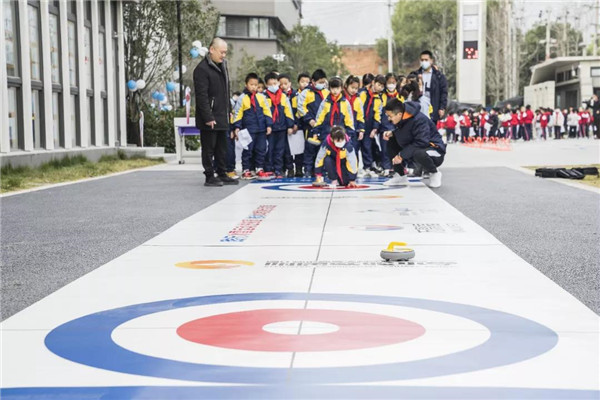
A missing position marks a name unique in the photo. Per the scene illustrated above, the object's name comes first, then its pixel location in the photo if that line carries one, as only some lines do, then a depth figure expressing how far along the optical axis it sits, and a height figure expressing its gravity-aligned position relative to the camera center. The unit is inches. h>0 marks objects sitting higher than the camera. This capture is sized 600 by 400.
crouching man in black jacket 544.7 -10.9
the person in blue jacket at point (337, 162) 554.3 -24.3
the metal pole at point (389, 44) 2527.3 +207.3
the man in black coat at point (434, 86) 641.6 +22.9
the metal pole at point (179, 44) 1138.0 +96.4
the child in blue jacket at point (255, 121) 652.1 +0.6
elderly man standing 567.8 +11.4
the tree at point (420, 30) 4323.3 +446.0
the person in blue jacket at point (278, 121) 654.5 +0.5
